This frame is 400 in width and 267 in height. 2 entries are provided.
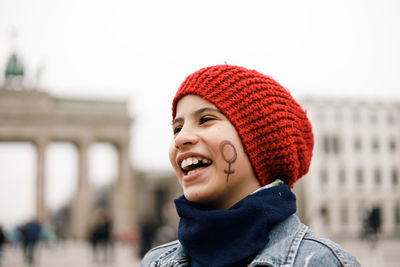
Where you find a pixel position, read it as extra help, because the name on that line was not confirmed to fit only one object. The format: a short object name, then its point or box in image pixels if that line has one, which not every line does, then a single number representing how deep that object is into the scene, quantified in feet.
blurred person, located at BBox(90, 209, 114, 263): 47.09
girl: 5.72
